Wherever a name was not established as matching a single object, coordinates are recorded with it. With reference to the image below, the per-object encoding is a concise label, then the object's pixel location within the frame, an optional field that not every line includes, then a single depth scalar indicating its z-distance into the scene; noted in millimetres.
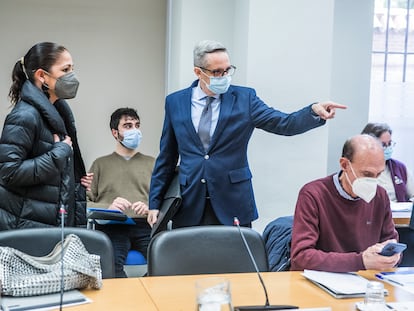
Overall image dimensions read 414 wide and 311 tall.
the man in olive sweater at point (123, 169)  3871
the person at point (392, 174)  4492
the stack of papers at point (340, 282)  1811
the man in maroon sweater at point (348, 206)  2285
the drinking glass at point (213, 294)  1338
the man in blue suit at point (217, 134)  2754
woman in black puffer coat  2473
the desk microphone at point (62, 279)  1636
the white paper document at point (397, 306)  1651
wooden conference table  1686
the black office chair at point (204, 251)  2115
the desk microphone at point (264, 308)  1587
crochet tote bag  1660
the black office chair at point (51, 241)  1999
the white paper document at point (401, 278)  1936
